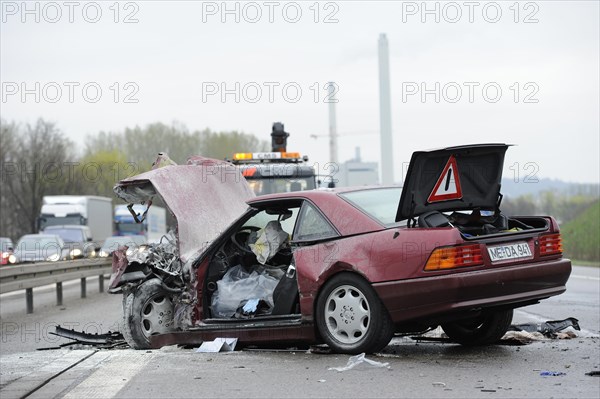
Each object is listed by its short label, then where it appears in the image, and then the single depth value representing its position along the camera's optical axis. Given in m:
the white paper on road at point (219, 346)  8.57
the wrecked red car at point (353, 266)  7.59
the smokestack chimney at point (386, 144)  91.59
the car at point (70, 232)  40.94
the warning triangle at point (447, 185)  7.93
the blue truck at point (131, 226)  64.38
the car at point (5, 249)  28.29
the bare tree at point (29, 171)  71.00
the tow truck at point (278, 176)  18.94
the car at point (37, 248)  30.25
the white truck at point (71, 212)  45.66
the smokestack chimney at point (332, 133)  109.50
